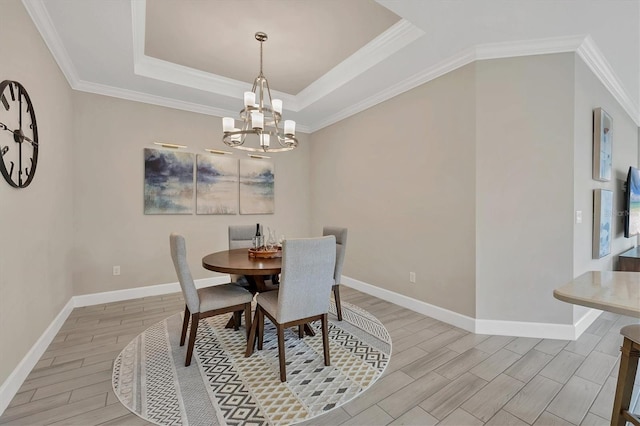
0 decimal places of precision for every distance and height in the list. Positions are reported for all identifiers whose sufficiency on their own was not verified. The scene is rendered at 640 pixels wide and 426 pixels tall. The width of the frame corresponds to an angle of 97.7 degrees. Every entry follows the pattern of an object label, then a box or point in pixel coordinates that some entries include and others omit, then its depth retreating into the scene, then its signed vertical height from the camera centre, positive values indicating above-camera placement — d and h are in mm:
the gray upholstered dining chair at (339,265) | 2970 -599
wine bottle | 2848 -307
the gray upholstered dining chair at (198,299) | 2119 -727
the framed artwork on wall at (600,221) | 2840 -125
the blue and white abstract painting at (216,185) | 4113 +367
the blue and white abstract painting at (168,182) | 3770 +380
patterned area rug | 1651 -1191
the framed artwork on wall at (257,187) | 4484 +368
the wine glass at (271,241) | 2931 -345
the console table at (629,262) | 3463 -671
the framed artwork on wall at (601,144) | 2785 +668
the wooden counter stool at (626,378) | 1284 -801
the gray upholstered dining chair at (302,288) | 1935 -576
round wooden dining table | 2135 -453
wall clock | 1738 +509
